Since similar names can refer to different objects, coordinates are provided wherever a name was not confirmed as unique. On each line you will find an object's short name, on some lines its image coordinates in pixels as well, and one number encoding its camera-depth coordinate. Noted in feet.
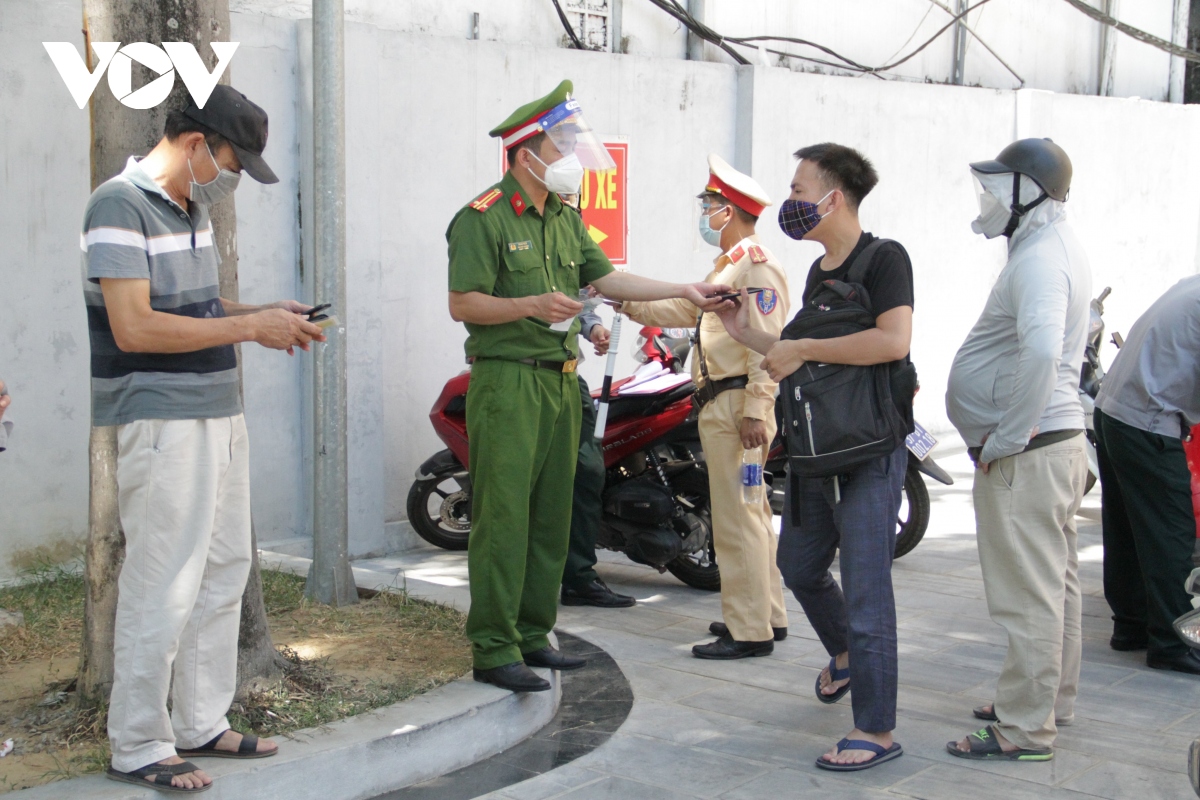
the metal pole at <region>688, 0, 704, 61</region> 30.45
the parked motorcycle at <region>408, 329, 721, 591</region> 20.25
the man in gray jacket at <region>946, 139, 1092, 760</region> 13.33
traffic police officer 16.74
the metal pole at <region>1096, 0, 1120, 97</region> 44.27
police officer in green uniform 14.35
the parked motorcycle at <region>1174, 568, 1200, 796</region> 9.72
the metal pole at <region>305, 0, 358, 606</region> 18.15
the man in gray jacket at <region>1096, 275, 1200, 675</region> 16.93
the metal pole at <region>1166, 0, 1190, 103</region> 47.21
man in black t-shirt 13.30
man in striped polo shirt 11.02
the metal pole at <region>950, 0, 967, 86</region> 38.45
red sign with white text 26.23
